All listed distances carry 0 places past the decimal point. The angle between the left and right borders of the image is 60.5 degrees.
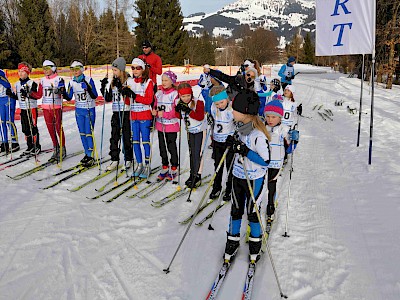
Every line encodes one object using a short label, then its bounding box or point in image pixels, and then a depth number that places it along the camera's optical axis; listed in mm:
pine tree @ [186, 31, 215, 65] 66312
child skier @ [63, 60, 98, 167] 6613
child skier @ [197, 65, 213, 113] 7898
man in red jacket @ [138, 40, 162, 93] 8062
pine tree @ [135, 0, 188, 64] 39781
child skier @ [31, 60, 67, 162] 6840
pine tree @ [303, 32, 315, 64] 75762
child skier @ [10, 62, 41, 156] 7137
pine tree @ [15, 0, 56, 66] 34344
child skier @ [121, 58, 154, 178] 5885
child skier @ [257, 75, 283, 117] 7270
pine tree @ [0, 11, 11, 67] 32481
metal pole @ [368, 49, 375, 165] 6705
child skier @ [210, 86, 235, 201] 4891
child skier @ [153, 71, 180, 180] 5863
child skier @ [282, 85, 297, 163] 6207
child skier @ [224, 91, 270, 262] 3352
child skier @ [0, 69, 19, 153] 7477
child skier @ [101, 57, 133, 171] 6117
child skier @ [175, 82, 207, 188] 5480
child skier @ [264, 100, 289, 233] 4398
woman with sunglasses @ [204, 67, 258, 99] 5980
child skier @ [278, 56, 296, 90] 10336
